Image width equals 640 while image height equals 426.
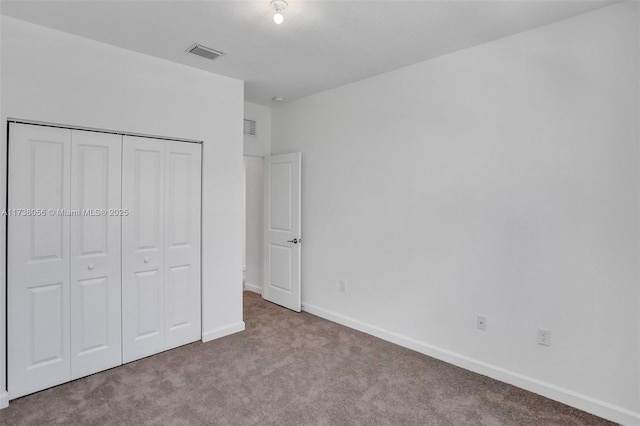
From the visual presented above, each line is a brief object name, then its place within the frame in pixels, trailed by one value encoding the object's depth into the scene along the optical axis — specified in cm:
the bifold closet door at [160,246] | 309
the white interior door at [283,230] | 445
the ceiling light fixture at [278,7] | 221
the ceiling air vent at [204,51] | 293
